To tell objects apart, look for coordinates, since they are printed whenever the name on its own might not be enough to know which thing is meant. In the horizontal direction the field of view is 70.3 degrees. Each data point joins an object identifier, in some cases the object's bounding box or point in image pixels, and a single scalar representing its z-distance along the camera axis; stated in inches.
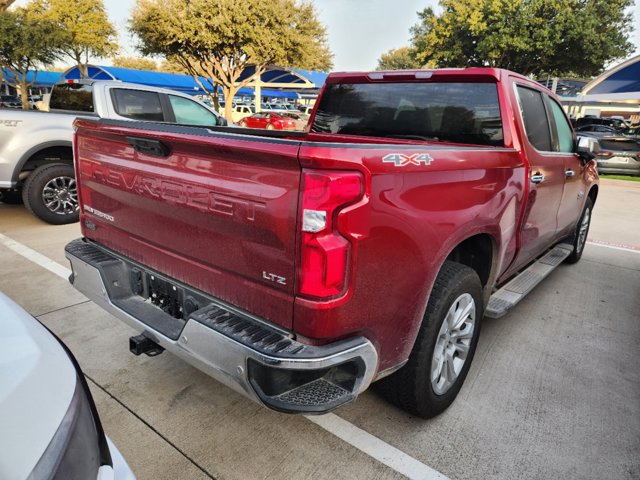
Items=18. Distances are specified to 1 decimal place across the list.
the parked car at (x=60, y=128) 223.8
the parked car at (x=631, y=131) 762.1
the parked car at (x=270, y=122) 953.5
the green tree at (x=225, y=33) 784.9
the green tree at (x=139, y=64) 2609.5
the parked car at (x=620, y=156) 525.0
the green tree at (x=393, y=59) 2323.5
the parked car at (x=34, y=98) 1432.1
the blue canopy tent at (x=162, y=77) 1366.9
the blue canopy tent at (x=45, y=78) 1596.1
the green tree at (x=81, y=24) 1042.7
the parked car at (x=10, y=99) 1370.6
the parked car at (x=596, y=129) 658.3
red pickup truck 66.5
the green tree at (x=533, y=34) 872.9
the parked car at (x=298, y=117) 1028.6
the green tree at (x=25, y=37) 962.1
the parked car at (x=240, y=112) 1415.1
